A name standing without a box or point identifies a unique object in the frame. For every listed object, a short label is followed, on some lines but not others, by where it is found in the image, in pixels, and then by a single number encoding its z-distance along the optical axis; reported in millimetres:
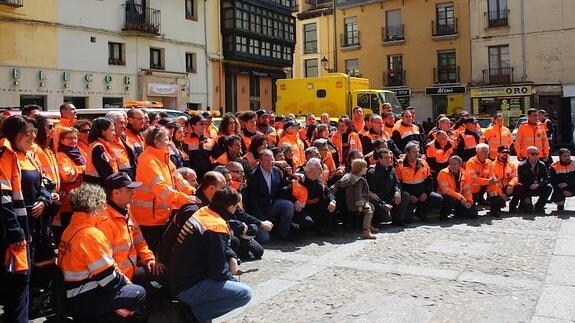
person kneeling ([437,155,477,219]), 10609
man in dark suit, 8867
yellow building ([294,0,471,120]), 38094
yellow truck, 22078
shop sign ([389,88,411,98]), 39719
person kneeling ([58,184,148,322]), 4488
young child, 9438
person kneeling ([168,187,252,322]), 4905
